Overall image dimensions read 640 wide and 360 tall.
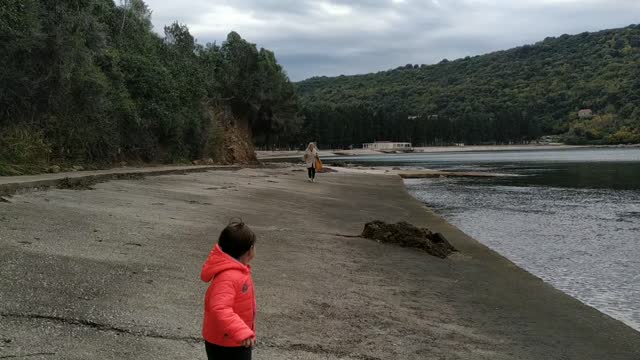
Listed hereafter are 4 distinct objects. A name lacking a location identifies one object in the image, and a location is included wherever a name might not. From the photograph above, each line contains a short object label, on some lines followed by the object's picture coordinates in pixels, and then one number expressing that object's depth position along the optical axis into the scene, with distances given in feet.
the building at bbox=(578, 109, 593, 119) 457.68
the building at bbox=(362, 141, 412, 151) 493.77
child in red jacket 11.85
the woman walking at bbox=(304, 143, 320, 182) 94.53
